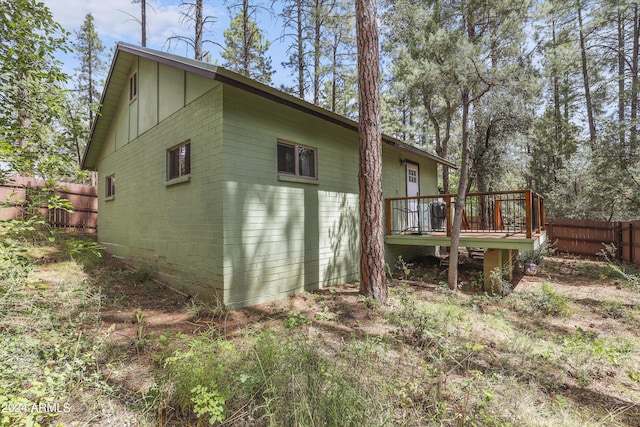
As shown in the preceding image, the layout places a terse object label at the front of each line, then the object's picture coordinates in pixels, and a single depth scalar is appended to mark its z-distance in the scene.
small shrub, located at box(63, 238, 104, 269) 3.38
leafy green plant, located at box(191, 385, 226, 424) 2.05
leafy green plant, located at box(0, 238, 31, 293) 3.19
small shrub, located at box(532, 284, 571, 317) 5.23
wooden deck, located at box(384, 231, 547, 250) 6.07
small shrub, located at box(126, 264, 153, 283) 6.47
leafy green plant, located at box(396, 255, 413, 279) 8.57
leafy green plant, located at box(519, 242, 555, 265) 8.75
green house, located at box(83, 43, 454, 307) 4.94
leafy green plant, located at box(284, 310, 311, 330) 4.09
